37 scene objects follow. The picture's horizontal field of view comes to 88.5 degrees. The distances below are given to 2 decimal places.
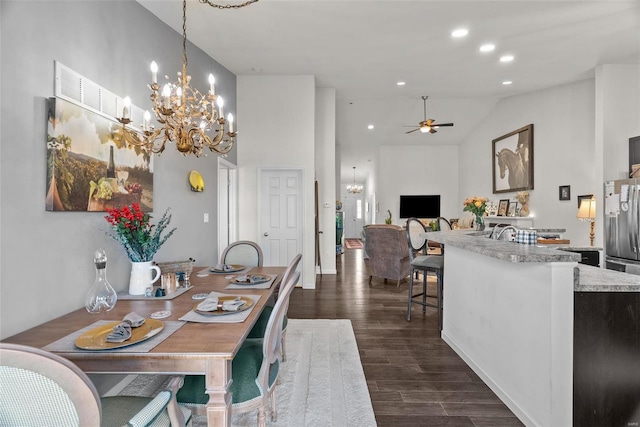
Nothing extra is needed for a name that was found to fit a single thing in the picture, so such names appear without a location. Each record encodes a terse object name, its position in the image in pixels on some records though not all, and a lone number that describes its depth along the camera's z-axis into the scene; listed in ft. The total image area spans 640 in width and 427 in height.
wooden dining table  4.35
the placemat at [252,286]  7.70
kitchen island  5.85
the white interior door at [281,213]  18.34
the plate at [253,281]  7.96
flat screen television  33.22
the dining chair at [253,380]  5.10
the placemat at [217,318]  5.45
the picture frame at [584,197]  16.82
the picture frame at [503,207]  24.23
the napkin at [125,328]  4.57
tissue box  7.71
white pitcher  7.32
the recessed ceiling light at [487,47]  14.61
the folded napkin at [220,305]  5.82
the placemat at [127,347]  4.42
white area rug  6.83
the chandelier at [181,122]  6.90
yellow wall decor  12.75
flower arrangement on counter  12.62
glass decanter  5.89
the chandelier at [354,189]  50.80
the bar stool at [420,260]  12.21
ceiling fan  22.53
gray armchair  18.04
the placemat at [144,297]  6.99
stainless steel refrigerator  13.44
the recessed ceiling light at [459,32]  13.23
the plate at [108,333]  4.45
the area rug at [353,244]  41.14
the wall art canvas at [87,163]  6.39
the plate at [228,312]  5.71
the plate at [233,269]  9.60
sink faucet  9.09
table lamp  15.78
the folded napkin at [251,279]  8.03
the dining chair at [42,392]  2.77
